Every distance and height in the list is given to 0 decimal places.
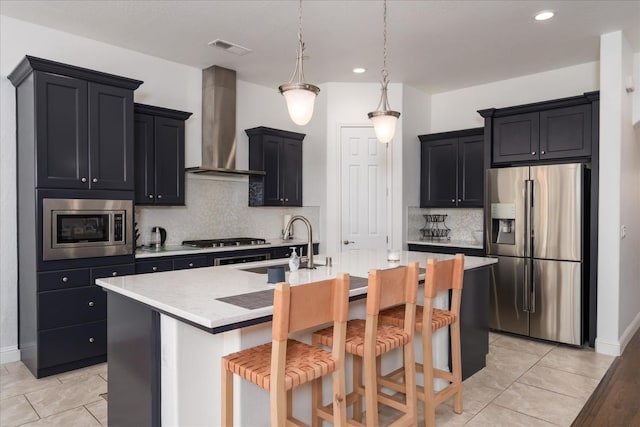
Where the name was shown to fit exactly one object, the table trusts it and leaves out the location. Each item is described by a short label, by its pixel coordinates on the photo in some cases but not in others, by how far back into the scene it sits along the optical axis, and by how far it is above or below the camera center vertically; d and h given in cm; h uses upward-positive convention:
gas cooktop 459 -40
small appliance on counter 451 -32
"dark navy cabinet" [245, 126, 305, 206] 528 +51
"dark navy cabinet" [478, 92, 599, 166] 422 +79
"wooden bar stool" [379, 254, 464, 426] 252 -71
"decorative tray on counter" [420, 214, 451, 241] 586 -29
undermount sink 283 -42
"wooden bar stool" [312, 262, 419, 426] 212 -69
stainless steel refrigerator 411 -41
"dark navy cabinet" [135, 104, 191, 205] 420 +51
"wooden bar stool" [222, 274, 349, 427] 170 -67
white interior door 556 +22
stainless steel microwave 338 -18
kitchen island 185 -64
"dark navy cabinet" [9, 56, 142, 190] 333 +65
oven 448 -56
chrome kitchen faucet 288 -29
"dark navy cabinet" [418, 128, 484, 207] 528 +48
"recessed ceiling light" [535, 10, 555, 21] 354 +159
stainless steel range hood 485 +99
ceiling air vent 414 +157
